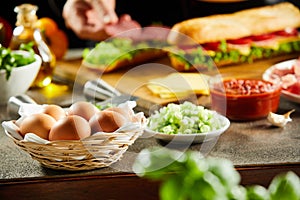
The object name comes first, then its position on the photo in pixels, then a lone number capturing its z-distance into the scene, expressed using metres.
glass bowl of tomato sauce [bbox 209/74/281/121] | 1.20
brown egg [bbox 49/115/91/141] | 0.97
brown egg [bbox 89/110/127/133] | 0.99
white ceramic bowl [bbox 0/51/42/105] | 1.30
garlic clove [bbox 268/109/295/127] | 1.17
